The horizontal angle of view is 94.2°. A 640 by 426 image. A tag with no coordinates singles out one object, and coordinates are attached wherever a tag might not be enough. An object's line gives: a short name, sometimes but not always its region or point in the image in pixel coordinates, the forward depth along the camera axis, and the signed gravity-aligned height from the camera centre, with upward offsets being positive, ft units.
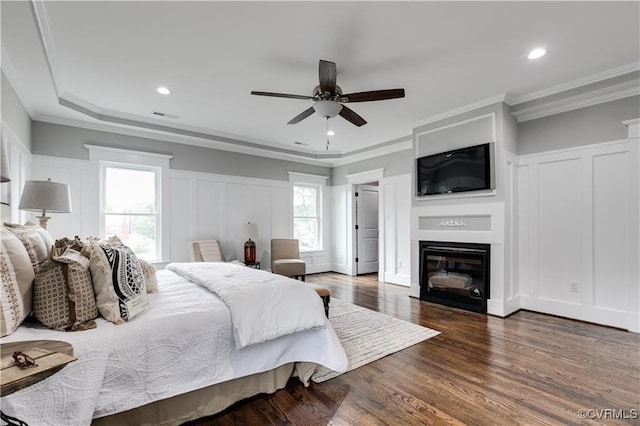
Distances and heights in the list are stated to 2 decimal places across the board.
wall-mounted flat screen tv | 12.67 +1.99
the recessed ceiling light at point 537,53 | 9.01 +4.95
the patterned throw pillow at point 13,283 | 4.40 -1.04
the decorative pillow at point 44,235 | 6.38 -0.43
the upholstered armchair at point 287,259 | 17.84 -2.82
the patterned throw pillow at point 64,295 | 4.94 -1.35
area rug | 8.70 -4.22
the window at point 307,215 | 22.40 -0.01
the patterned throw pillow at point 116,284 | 5.42 -1.31
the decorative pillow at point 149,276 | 7.35 -1.52
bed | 4.42 -2.62
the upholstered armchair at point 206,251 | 16.03 -1.96
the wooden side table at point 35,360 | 2.82 -1.54
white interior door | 22.59 -1.10
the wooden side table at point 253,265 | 17.51 -2.94
